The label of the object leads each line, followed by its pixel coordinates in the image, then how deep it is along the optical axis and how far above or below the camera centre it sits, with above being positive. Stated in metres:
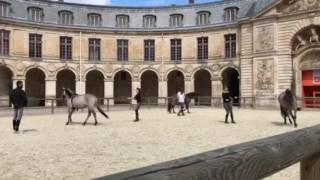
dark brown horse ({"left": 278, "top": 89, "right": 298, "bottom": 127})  10.63 -0.42
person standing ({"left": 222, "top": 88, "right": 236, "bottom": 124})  11.65 -0.38
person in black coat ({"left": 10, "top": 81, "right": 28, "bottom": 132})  9.08 -0.30
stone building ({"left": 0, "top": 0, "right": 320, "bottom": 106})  22.81 +3.98
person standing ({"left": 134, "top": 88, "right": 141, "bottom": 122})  12.58 -0.33
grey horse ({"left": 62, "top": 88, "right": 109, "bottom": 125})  11.24 -0.41
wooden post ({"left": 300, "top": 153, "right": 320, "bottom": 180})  1.91 -0.53
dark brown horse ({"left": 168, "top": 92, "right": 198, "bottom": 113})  17.13 -0.59
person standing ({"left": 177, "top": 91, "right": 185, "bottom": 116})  15.76 -0.47
